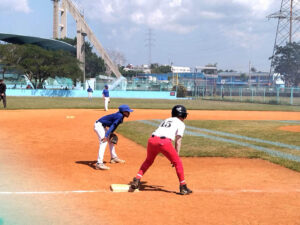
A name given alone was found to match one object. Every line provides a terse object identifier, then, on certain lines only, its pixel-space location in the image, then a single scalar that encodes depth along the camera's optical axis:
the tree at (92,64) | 109.88
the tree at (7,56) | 61.41
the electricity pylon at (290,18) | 57.45
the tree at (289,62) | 64.56
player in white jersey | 6.16
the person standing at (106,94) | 25.02
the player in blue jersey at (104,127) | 8.12
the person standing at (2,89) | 25.62
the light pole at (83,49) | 74.06
